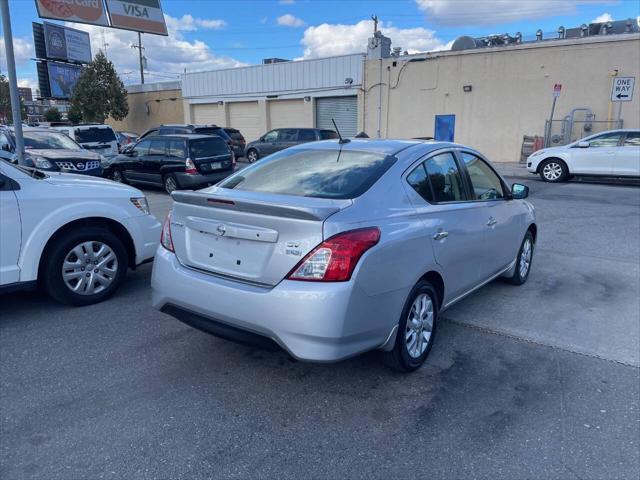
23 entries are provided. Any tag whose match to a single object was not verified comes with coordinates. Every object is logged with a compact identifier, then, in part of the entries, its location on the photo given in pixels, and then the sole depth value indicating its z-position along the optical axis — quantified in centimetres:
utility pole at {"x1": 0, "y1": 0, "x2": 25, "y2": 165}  758
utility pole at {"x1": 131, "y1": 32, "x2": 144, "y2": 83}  4591
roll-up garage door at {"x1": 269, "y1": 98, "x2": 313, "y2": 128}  2850
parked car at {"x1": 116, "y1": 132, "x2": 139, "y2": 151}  2450
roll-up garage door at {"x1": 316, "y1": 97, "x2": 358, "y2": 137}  2630
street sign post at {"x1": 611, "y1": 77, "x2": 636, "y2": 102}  1617
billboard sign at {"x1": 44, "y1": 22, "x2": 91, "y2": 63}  3550
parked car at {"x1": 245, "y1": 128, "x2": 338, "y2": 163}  1939
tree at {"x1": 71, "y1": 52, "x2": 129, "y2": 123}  3612
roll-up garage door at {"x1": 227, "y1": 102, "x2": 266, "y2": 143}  3106
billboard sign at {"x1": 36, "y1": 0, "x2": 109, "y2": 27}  2106
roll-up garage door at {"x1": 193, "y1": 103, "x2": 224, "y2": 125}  3294
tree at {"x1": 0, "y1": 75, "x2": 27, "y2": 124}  4819
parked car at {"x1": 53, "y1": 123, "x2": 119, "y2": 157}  1599
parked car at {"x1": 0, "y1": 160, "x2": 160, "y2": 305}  431
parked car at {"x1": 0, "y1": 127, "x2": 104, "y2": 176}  1065
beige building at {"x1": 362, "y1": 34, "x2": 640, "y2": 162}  1886
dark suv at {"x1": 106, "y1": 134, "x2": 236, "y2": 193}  1171
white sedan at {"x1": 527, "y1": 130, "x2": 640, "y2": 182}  1402
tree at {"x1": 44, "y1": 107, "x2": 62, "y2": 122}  4628
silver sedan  286
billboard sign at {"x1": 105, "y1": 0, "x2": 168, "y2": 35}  2469
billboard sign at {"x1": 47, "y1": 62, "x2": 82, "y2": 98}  3597
